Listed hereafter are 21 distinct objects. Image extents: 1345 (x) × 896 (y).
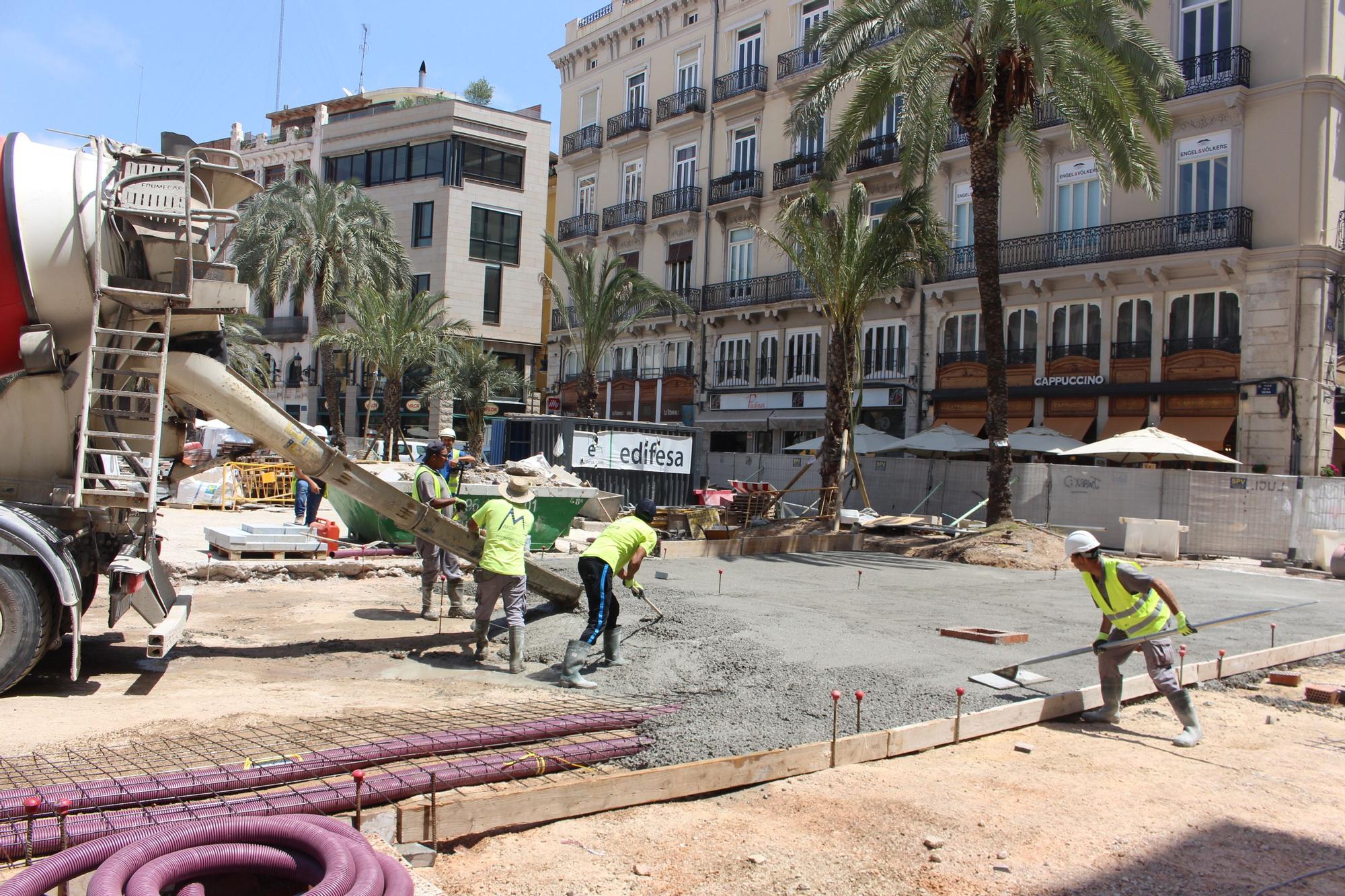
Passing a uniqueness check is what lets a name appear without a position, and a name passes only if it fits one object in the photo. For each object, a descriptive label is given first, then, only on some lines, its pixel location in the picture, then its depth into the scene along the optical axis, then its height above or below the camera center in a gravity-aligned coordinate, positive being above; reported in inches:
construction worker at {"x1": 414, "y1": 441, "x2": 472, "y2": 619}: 380.5 -42.0
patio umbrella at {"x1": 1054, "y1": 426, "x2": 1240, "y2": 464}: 811.4 +27.3
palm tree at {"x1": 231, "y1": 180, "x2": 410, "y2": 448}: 1273.4 +264.1
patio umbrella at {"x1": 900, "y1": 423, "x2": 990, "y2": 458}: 975.3 +29.1
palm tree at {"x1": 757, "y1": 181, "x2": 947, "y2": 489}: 820.0 +178.7
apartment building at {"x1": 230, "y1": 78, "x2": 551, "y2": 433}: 1772.9 +459.6
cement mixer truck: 253.4 +19.4
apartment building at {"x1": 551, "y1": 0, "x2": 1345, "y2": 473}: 871.7 +238.0
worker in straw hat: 314.0 -36.4
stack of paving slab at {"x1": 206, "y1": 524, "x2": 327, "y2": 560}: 497.7 -50.9
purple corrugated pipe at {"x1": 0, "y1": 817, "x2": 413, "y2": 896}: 137.3 -61.6
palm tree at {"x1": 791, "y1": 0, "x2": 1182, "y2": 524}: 692.1 +286.3
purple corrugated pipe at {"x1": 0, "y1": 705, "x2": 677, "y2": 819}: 174.1 -63.9
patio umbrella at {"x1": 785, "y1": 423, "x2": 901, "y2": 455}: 1019.6 +29.5
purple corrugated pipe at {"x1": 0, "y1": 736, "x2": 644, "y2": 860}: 161.3 -65.3
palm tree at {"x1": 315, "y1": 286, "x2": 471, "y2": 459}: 1321.4 +153.6
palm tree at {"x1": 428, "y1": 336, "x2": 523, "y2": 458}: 1390.3 +105.9
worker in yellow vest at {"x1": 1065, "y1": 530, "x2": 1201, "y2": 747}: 269.9 -39.0
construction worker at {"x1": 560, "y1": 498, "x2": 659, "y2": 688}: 295.0 -35.1
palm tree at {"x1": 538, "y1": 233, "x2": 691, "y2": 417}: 1222.3 +197.8
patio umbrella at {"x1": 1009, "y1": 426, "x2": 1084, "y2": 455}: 949.8 +33.8
